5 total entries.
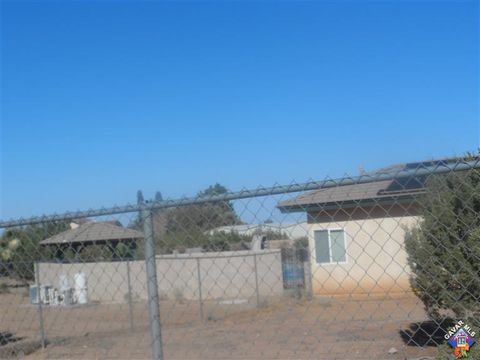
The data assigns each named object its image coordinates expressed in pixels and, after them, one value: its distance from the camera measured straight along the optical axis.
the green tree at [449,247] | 4.62
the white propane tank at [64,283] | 21.09
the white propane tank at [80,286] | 20.59
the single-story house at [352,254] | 16.22
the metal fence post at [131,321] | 13.38
